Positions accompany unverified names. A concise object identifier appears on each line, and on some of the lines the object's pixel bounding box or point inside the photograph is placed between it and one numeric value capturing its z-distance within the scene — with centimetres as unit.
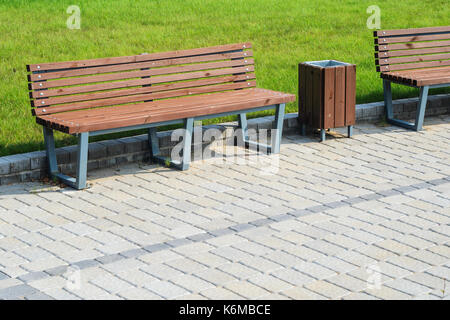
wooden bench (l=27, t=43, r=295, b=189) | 1198
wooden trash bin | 1426
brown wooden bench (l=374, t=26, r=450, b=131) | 1514
